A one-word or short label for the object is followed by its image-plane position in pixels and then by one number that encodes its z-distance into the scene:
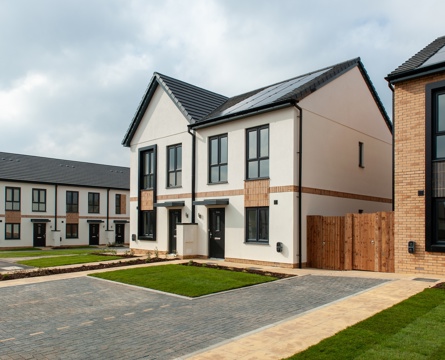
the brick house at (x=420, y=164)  12.52
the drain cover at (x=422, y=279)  11.47
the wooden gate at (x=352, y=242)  13.91
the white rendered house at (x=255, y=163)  16.11
